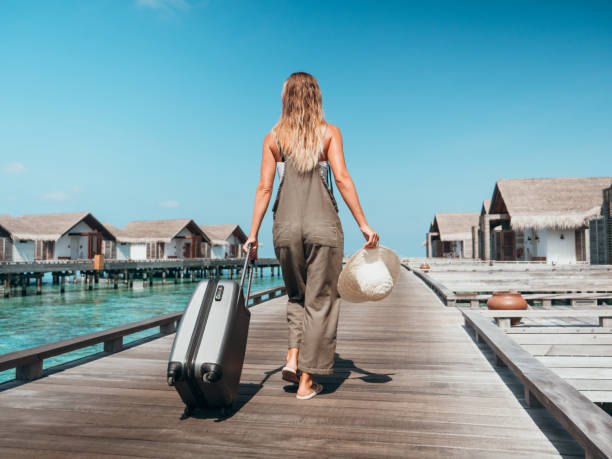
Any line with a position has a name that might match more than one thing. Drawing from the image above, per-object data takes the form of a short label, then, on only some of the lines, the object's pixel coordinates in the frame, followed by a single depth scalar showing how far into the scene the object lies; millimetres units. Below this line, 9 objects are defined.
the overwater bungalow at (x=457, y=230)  41188
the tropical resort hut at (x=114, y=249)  36875
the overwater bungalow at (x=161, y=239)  39438
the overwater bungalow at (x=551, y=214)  21984
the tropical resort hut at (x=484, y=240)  26214
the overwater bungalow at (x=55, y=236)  30672
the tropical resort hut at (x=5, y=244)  29375
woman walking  2371
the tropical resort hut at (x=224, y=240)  46169
